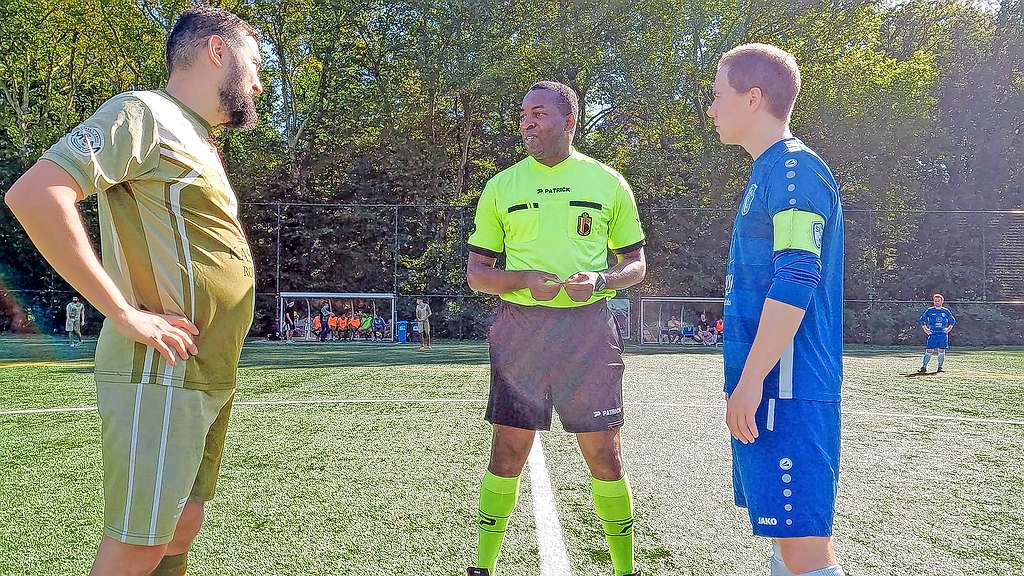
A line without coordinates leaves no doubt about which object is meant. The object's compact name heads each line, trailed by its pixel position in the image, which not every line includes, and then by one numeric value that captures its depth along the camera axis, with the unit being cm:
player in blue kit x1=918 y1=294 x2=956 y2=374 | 1438
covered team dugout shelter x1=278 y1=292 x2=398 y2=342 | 2366
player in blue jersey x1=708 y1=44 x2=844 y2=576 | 213
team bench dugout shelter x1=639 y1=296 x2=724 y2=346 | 2338
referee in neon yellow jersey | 317
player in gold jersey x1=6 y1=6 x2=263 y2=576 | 191
